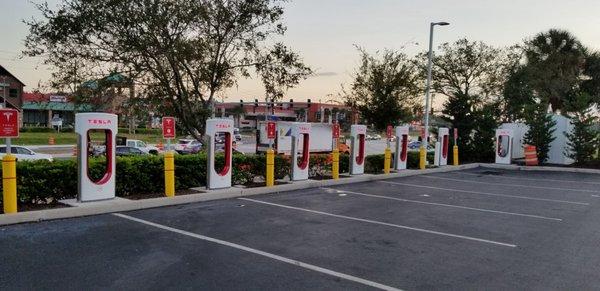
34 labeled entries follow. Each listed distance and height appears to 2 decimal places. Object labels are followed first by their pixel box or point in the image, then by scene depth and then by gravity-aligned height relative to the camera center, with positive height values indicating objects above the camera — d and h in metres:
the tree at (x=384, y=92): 26.23 +2.02
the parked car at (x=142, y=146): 33.88 -1.71
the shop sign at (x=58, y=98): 15.16 +0.66
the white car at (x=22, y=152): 24.20 -1.66
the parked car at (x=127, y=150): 29.45 -1.70
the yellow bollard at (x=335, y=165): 15.92 -1.19
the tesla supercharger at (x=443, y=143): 22.47 -0.58
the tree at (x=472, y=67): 36.88 +4.88
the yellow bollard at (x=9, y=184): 8.54 -1.13
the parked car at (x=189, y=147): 37.44 -1.77
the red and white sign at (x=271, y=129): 13.71 -0.09
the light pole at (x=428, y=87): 23.25 +2.11
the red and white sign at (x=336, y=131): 17.11 -0.11
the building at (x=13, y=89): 68.38 +4.10
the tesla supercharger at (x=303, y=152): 14.68 -0.77
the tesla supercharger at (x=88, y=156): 9.83 -0.70
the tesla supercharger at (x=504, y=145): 24.12 -0.61
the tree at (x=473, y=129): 26.22 +0.13
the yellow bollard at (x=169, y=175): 11.30 -1.19
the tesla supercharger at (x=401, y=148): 19.27 -0.73
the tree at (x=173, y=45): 14.03 +2.33
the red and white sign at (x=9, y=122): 8.46 -0.07
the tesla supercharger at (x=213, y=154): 12.18 -0.75
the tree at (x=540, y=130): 24.83 +0.19
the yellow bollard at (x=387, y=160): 18.44 -1.14
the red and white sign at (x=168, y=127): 11.20 -0.09
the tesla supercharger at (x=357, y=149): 17.08 -0.71
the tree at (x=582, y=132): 23.97 +0.15
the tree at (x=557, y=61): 37.88 +5.67
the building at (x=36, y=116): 73.92 +0.52
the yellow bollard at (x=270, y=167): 13.65 -1.13
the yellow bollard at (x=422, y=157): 21.16 -1.14
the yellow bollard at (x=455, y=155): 23.53 -1.12
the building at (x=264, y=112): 96.43 +2.73
